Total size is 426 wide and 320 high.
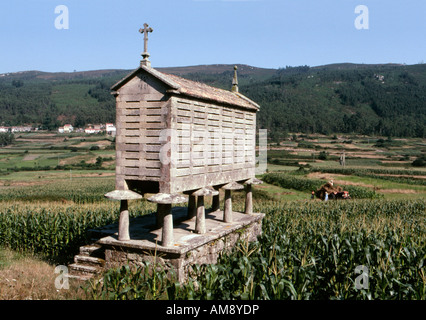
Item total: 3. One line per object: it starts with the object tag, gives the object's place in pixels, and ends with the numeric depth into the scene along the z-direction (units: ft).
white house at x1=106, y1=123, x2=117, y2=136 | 410.31
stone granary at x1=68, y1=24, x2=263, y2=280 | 32.12
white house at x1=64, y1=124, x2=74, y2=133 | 445.21
